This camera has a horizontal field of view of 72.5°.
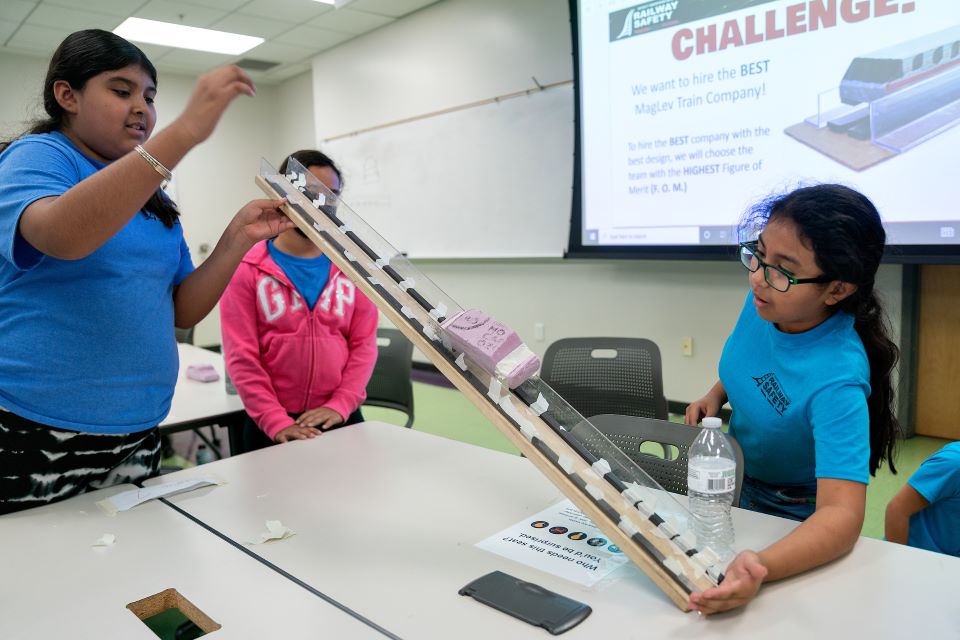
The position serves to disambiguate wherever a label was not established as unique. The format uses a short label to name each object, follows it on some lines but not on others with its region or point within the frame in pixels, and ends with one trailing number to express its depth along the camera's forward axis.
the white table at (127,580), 0.96
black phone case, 0.94
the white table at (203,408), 2.20
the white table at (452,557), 0.93
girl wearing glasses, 1.15
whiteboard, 4.64
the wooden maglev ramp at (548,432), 0.99
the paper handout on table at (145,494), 1.37
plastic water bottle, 1.07
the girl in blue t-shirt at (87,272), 1.05
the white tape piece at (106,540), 1.22
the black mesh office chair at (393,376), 2.85
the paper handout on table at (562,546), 1.10
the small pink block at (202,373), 2.82
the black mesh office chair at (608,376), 2.15
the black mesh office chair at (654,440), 1.47
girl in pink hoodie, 1.93
